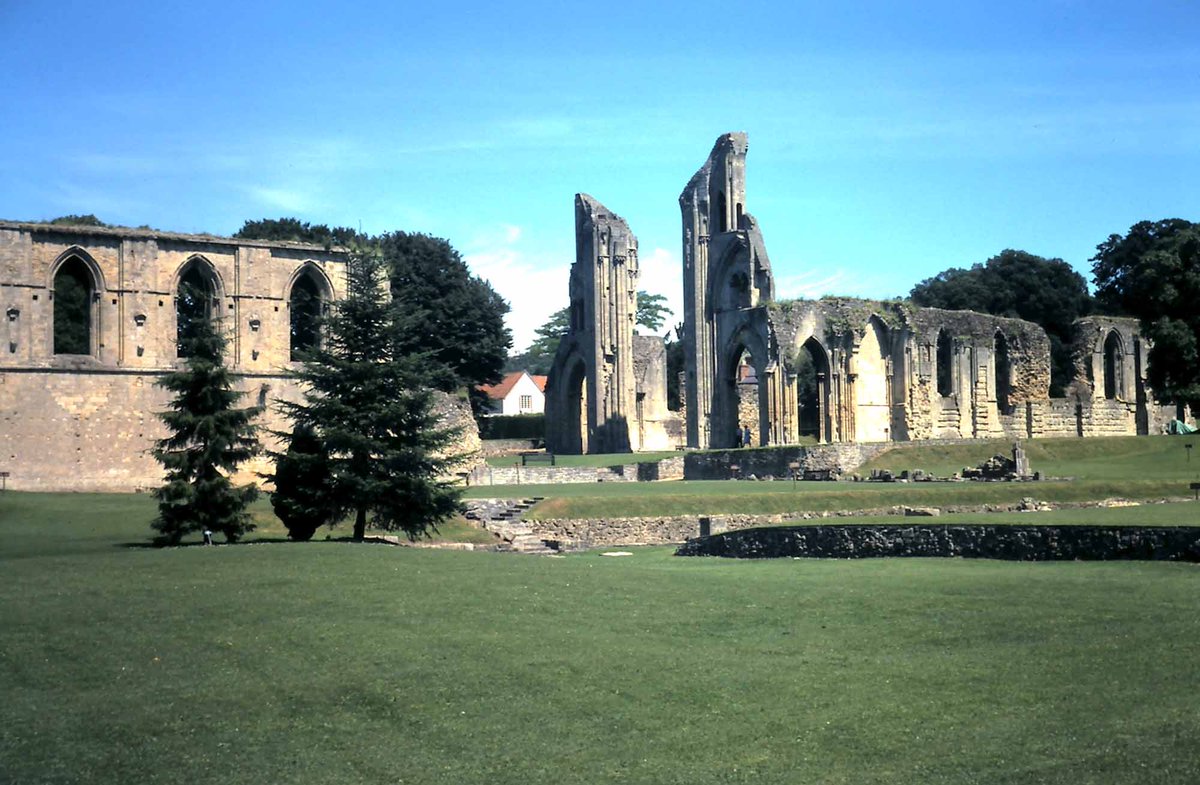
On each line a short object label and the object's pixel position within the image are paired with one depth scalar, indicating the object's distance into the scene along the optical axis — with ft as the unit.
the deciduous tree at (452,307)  240.32
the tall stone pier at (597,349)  227.20
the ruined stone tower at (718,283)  200.64
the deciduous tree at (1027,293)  293.02
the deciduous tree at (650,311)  398.21
